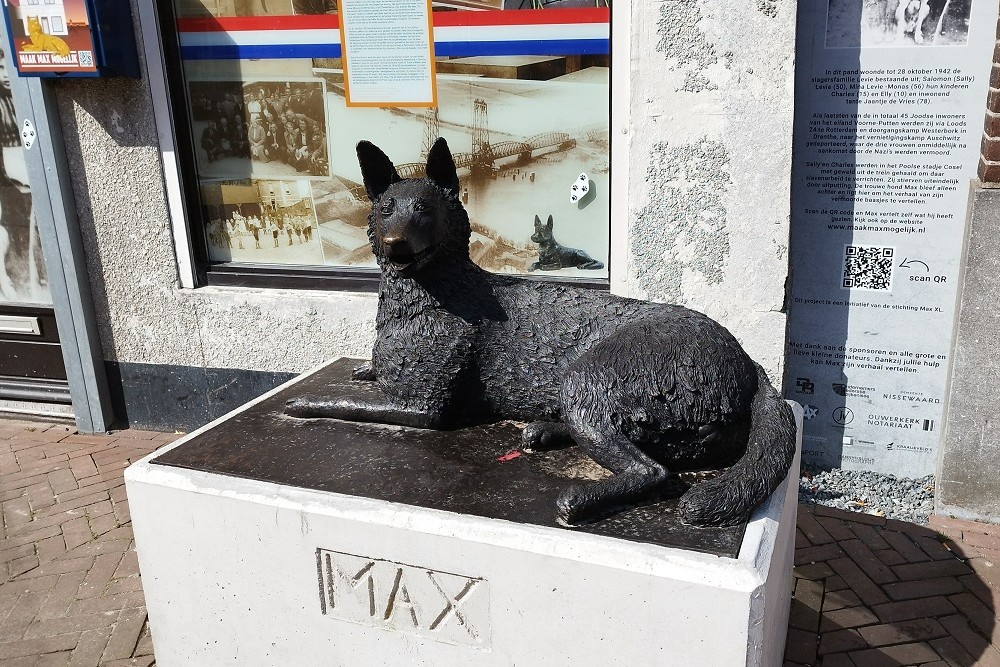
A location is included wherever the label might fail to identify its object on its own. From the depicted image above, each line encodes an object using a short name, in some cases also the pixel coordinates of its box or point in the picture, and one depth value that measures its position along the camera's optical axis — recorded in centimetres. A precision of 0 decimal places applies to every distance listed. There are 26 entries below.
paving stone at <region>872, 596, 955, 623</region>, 316
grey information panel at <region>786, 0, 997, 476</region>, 379
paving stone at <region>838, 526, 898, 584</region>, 341
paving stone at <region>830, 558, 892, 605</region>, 329
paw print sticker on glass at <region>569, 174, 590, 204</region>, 435
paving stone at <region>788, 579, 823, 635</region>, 314
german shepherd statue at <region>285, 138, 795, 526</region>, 213
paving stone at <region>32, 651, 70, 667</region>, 308
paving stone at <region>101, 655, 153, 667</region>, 305
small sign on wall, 428
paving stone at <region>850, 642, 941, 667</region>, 290
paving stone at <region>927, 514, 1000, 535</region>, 377
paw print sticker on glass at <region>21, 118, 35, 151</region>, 480
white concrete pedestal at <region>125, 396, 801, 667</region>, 190
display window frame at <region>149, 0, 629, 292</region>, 463
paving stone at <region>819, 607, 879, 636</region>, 312
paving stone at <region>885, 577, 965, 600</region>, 329
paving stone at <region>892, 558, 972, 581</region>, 342
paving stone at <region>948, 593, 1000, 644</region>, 305
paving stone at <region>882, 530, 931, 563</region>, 355
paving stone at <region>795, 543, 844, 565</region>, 354
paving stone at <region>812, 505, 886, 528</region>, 386
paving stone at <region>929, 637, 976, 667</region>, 290
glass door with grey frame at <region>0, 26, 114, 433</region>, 475
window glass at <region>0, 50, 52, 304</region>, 530
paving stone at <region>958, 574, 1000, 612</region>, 322
